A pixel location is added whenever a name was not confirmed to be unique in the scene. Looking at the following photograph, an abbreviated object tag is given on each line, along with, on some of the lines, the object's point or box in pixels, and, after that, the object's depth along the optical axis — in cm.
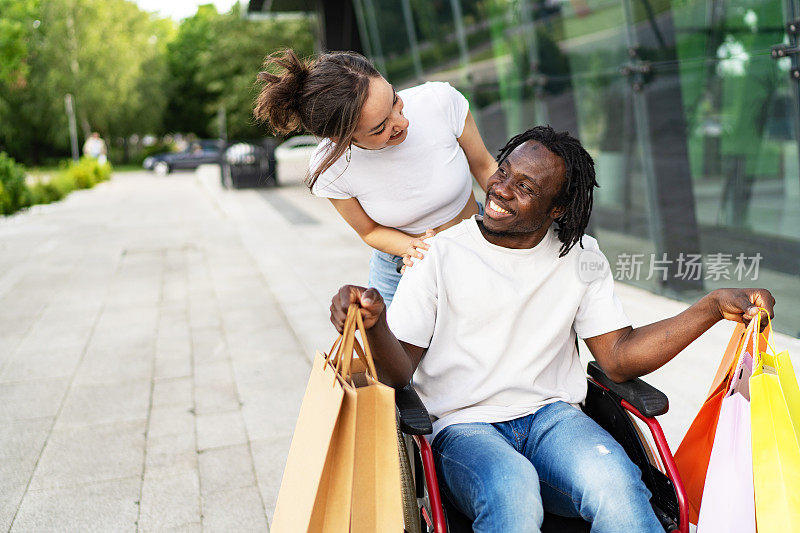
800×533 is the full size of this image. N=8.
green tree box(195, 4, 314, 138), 3130
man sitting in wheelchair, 190
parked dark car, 2827
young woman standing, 217
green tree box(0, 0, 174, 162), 3080
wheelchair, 180
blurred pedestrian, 2405
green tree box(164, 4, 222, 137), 4141
